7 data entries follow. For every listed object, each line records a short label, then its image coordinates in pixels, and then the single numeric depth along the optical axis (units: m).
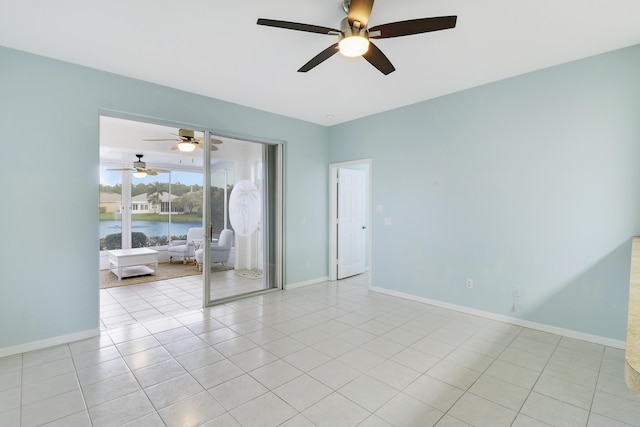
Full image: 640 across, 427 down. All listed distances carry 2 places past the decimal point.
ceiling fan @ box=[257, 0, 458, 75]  1.95
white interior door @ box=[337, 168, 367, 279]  5.69
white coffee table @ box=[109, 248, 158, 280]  5.69
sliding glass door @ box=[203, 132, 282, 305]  4.26
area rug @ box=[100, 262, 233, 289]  5.47
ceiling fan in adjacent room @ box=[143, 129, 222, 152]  4.79
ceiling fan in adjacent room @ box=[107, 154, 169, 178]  6.79
